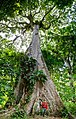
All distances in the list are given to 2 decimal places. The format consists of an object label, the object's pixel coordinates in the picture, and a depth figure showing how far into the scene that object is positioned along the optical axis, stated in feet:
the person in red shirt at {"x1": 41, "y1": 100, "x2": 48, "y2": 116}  23.32
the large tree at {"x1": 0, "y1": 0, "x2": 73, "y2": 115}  23.06
